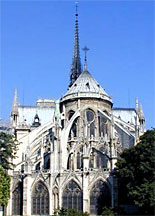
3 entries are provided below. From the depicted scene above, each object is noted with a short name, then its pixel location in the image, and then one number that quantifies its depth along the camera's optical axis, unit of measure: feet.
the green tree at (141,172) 144.05
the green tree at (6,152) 156.66
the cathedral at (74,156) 172.65
